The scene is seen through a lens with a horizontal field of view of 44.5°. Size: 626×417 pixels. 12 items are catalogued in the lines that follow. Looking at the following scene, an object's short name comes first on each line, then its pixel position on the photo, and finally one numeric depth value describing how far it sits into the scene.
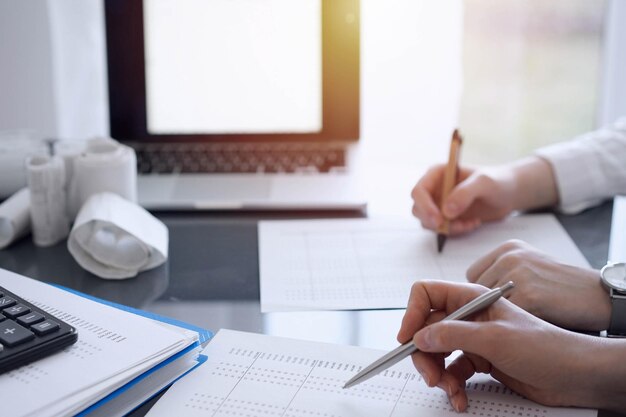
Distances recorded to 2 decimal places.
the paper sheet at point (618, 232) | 0.95
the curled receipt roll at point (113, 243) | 0.89
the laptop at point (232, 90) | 1.17
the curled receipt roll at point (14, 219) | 0.99
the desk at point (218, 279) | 0.76
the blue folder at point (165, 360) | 0.58
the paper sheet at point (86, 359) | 0.56
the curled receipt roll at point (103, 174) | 0.99
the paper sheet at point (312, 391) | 0.60
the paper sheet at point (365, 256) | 0.83
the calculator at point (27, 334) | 0.60
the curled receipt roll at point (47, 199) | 0.96
